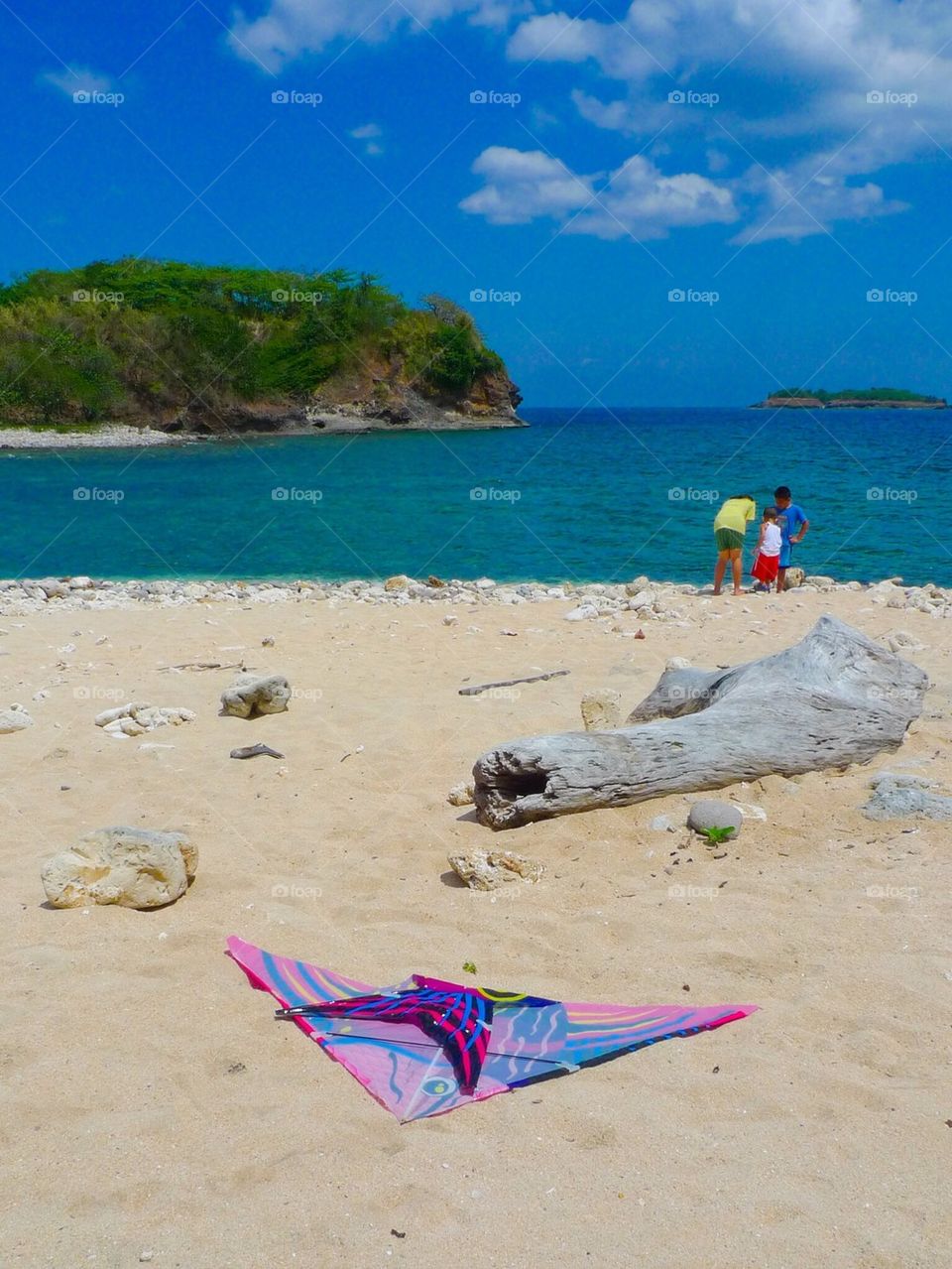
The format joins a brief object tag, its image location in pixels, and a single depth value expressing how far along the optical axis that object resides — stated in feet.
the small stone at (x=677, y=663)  25.51
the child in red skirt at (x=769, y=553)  44.65
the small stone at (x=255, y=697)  24.53
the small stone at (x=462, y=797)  19.42
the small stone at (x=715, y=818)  16.61
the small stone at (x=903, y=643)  30.19
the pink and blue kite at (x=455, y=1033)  10.69
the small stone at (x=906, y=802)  16.53
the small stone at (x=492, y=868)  15.67
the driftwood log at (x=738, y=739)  17.71
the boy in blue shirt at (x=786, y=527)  45.68
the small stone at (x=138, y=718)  23.40
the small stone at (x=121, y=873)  14.99
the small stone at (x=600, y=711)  21.83
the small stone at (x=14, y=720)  23.34
